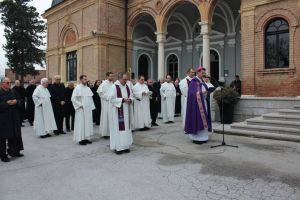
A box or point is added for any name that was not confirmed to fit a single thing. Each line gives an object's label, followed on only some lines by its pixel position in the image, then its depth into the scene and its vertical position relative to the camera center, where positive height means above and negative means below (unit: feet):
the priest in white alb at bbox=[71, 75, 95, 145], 26.08 -1.68
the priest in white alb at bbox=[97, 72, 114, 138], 29.60 -1.13
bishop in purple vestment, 24.90 -1.62
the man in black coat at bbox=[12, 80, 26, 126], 41.38 +0.80
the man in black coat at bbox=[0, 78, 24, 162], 20.68 -1.94
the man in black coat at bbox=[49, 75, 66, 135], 33.12 -0.86
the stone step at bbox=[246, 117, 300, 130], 27.28 -2.73
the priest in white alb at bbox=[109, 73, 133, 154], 22.27 -1.75
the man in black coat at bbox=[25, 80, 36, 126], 41.50 -1.07
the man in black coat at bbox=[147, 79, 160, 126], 38.45 -1.05
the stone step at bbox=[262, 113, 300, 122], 28.48 -2.22
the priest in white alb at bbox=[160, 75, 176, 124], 41.04 -0.69
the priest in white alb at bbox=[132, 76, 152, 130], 34.06 -1.28
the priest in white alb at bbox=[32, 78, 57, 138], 30.68 -1.80
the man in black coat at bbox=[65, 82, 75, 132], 34.88 -1.14
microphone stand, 23.58 -4.08
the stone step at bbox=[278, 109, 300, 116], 29.50 -1.72
